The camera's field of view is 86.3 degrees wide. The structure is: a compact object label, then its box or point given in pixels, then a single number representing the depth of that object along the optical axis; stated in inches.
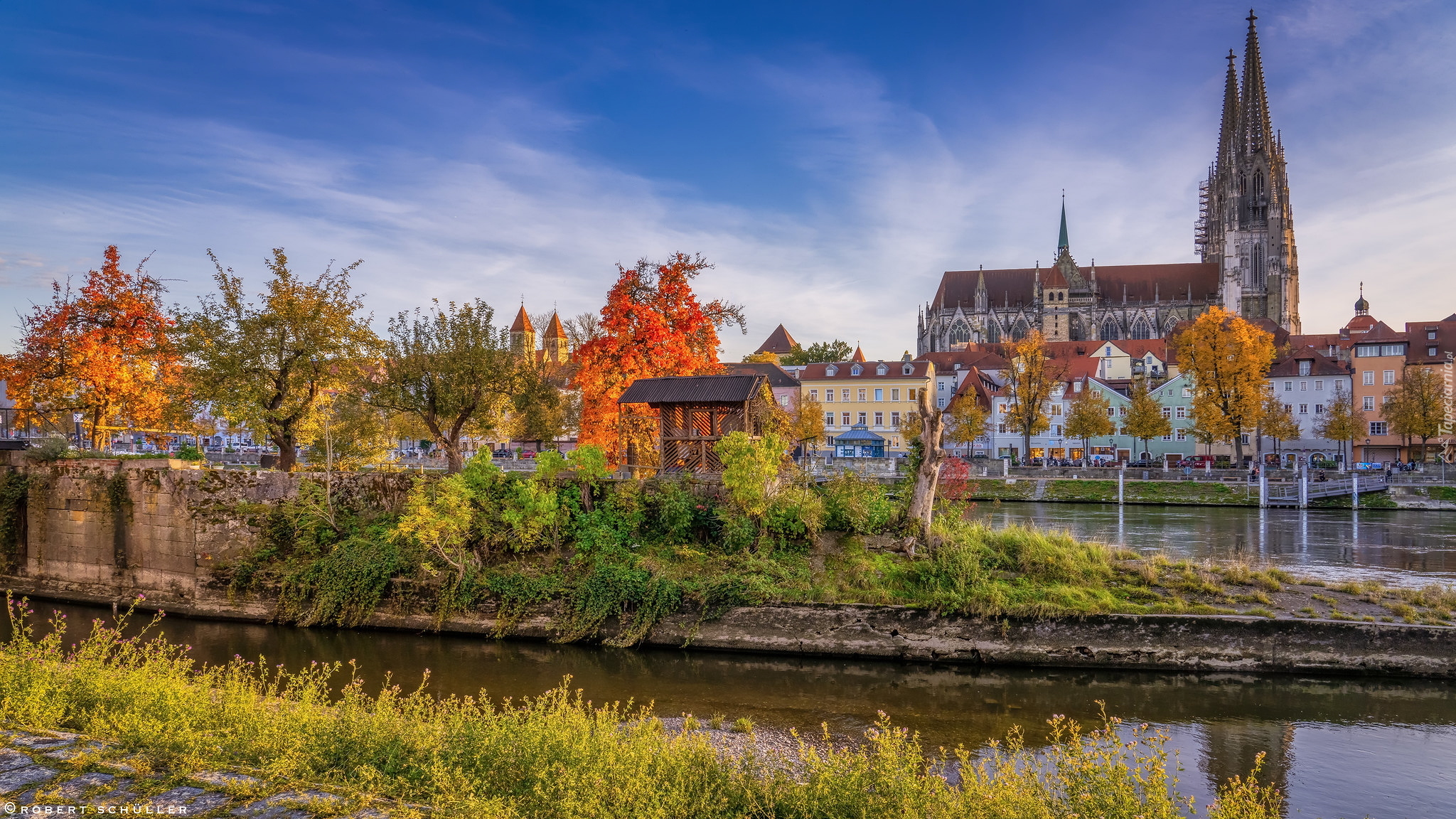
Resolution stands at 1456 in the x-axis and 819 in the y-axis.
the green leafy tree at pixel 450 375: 1015.0
